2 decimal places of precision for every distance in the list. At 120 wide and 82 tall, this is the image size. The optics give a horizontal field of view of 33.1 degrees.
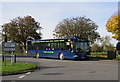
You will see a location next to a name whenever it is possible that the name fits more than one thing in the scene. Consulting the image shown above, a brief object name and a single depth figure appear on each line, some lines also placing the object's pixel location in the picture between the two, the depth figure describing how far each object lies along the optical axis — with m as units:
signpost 16.14
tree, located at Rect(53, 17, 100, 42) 45.53
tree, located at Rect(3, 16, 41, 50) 50.19
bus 24.50
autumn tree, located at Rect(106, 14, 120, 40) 23.95
